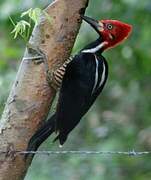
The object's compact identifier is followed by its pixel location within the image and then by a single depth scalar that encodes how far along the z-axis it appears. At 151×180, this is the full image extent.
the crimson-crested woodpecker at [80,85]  6.49
